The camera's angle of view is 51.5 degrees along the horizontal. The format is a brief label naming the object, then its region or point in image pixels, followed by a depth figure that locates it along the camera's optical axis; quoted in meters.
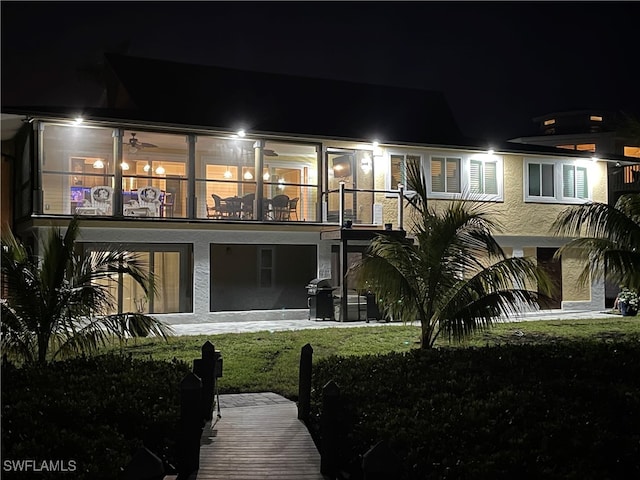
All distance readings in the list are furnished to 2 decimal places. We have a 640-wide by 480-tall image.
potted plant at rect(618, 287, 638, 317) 19.75
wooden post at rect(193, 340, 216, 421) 7.14
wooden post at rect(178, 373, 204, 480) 5.46
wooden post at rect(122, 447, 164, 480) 3.97
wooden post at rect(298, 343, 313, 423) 7.11
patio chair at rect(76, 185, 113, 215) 16.80
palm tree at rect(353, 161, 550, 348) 8.73
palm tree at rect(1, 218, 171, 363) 7.34
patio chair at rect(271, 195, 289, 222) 19.08
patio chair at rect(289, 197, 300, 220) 19.38
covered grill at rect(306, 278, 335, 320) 18.23
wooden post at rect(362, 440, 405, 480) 3.98
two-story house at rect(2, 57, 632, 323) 17.23
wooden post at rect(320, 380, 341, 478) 5.49
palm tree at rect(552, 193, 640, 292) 11.52
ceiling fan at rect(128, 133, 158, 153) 18.27
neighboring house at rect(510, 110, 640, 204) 41.16
